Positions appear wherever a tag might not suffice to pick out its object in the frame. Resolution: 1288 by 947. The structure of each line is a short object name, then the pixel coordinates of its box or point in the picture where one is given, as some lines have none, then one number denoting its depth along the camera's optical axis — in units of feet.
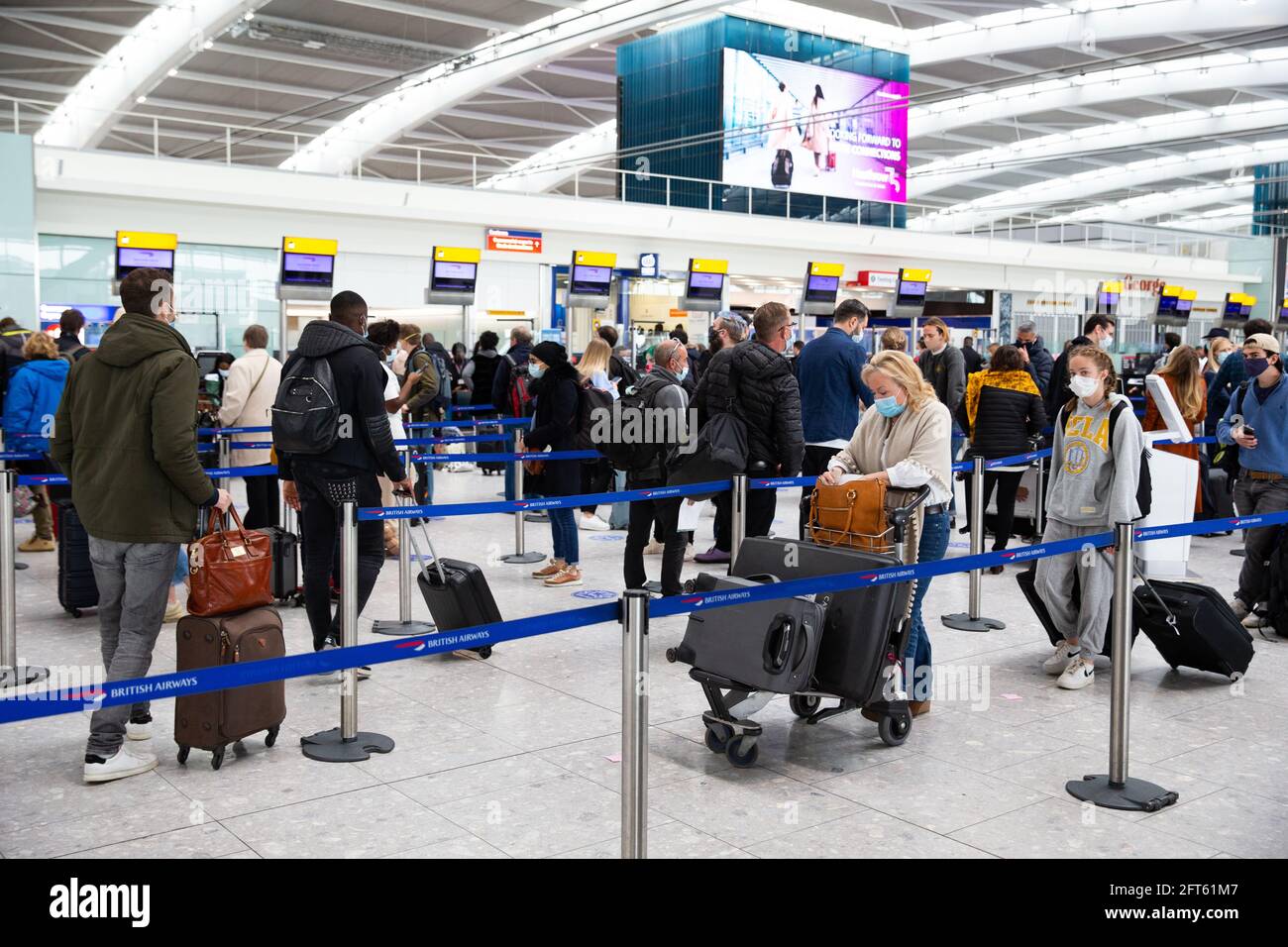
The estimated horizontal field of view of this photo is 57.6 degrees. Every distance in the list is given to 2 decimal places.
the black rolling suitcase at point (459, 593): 17.37
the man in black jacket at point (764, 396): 19.88
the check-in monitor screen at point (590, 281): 53.72
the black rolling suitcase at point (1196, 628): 17.49
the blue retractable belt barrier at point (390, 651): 8.18
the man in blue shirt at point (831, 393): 25.27
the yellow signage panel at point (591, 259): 52.85
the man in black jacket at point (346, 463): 16.43
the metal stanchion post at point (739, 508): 20.40
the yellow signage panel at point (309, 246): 45.06
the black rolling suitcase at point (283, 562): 20.48
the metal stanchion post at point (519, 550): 28.22
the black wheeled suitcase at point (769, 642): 13.38
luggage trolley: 13.79
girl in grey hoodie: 16.92
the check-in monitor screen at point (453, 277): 48.88
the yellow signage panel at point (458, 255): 48.55
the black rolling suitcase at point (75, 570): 21.45
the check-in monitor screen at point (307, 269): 45.03
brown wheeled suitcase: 13.48
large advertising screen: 85.66
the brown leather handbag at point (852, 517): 14.56
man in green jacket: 13.01
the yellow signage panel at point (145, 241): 42.93
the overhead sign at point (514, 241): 67.10
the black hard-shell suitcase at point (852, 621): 13.79
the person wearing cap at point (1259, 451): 21.25
